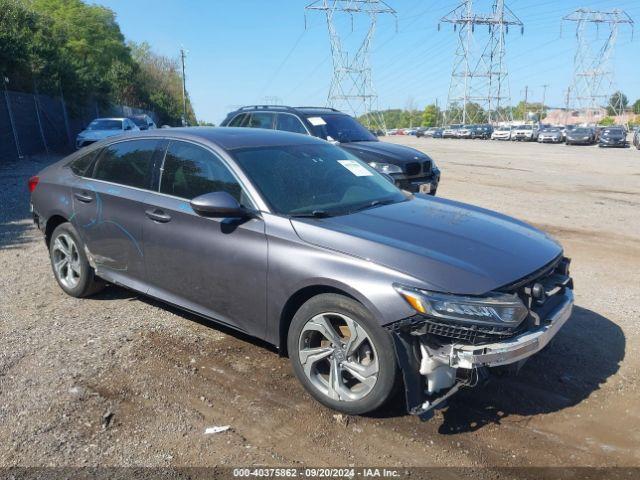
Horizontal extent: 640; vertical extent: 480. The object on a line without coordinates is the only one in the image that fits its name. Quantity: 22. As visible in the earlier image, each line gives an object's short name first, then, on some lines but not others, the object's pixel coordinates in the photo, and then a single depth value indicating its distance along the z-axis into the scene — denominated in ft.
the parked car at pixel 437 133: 236.84
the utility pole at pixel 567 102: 287.30
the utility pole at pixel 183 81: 222.73
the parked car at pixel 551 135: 159.02
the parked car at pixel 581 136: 144.87
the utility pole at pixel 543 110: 399.28
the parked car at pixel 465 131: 211.00
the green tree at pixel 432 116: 492.95
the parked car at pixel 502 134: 187.42
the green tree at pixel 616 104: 379.45
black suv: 31.24
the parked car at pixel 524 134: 179.30
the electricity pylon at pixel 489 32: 250.39
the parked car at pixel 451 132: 220.02
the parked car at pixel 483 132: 206.63
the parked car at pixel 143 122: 101.45
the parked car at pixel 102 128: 74.44
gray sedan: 10.43
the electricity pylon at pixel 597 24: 258.98
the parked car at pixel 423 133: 265.21
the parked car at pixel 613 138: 127.34
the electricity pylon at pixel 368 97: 192.44
